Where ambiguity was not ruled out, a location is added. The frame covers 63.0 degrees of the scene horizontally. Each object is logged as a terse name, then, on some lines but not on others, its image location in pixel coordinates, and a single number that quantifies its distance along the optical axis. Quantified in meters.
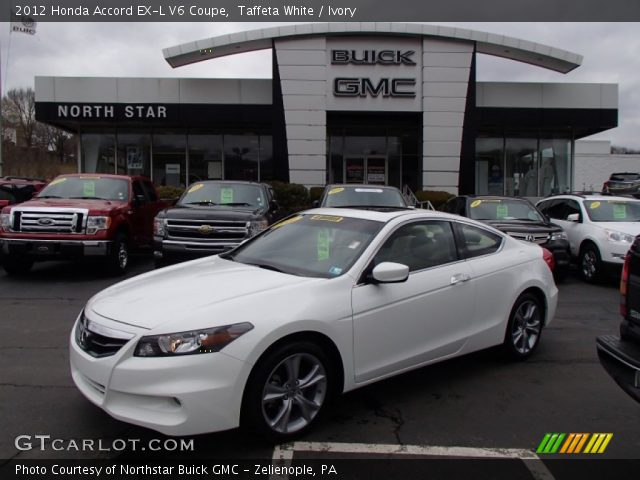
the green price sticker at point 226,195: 9.98
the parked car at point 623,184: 23.87
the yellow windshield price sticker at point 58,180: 9.96
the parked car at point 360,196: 10.26
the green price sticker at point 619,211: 10.36
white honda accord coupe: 3.09
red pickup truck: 8.61
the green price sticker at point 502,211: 10.41
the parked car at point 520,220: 9.45
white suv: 9.37
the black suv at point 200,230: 8.66
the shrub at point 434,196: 17.64
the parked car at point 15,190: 11.16
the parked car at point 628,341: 3.02
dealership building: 18.80
